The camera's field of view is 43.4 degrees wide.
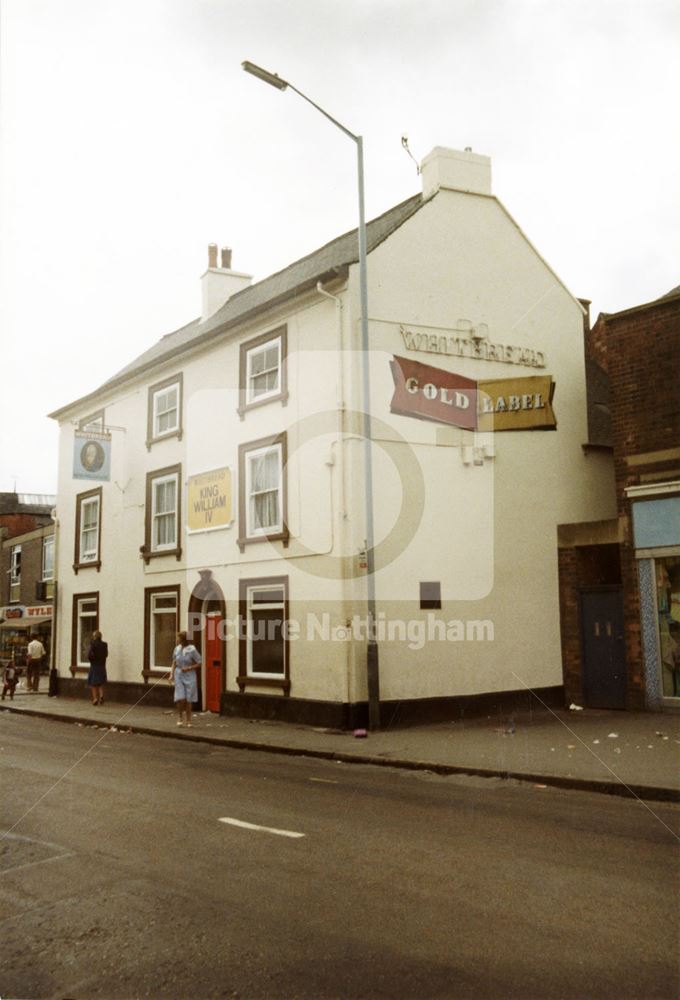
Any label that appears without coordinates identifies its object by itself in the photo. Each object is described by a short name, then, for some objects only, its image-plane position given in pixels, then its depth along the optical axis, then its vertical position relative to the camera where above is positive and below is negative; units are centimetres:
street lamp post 1513 +253
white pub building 1627 +283
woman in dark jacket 2216 -134
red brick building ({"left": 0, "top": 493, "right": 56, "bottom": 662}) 4281 +199
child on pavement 2544 -192
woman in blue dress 1700 -123
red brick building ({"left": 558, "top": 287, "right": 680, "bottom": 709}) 1592 +127
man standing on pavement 2739 -159
